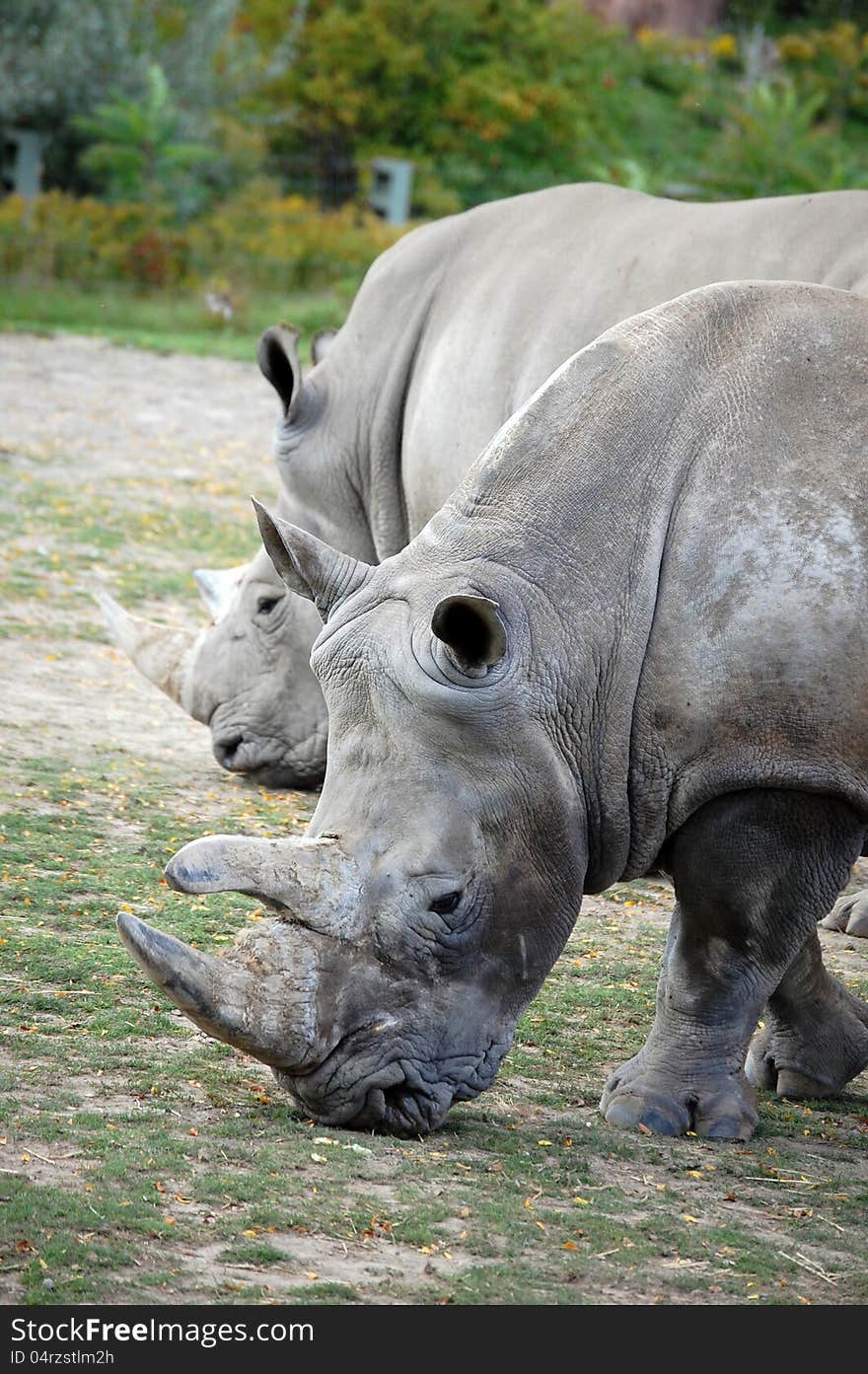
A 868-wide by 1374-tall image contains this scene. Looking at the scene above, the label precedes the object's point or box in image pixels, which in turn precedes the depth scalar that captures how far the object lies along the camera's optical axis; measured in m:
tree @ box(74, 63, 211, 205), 49.75
